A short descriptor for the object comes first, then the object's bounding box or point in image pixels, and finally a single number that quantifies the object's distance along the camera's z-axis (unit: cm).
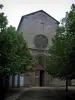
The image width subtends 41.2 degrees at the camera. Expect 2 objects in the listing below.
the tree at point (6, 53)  842
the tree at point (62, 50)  745
